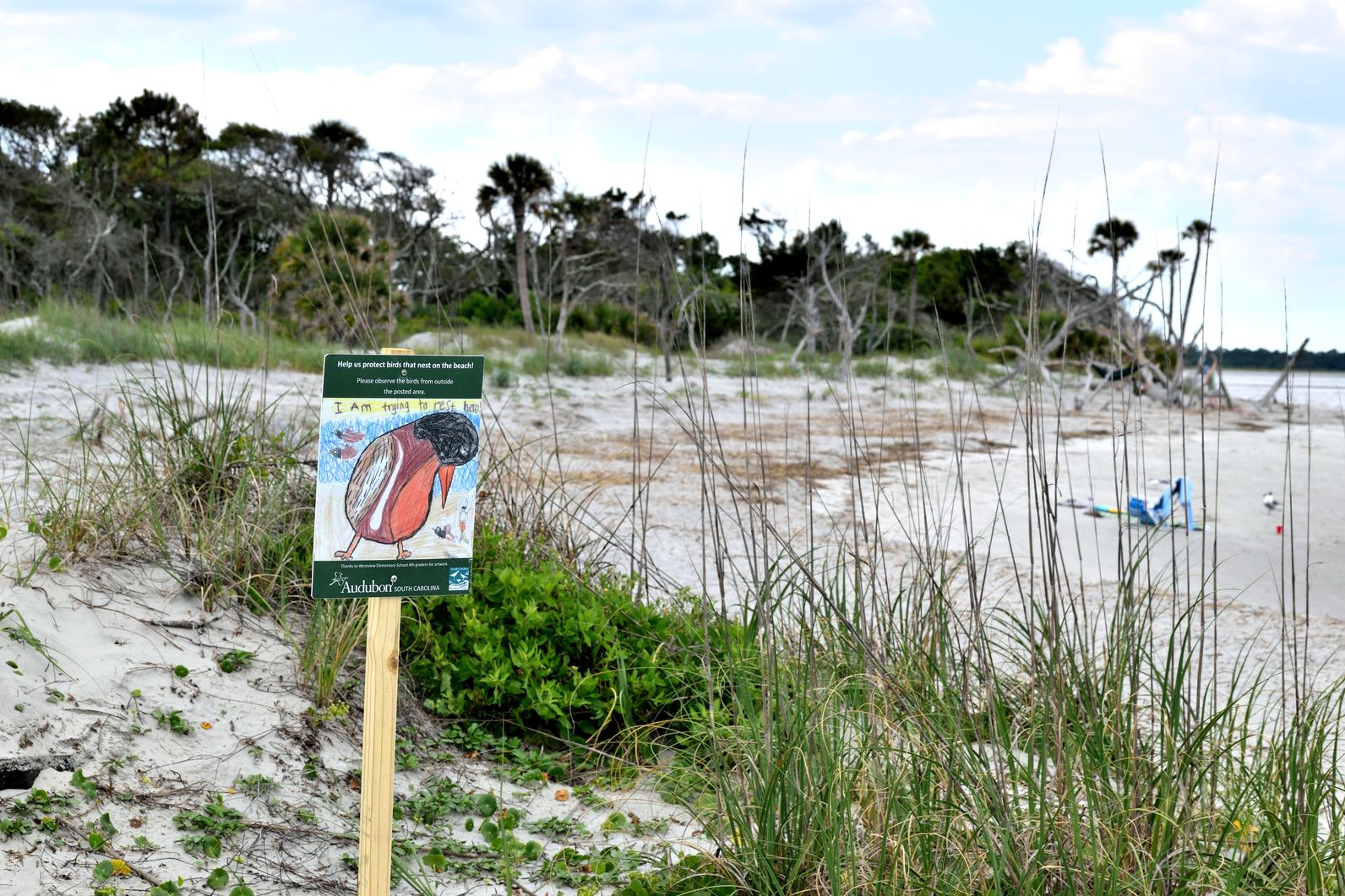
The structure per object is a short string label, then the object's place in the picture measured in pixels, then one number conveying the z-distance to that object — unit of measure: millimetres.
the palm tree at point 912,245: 35125
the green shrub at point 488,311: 30453
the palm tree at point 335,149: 29438
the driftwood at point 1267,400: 22358
